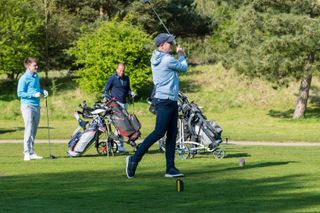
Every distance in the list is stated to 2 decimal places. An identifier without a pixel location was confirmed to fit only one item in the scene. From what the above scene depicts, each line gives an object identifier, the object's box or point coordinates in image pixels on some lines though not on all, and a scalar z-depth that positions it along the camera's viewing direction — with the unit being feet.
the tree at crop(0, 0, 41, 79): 144.25
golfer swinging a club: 39.93
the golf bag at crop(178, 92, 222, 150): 55.52
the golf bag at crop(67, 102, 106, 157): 58.80
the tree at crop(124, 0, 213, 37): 166.09
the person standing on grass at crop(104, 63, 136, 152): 63.93
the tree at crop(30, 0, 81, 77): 159.43
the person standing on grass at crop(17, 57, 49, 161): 54.90
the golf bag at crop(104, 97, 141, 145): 60.03
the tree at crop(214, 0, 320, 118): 119.55
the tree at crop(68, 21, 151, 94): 141.08
